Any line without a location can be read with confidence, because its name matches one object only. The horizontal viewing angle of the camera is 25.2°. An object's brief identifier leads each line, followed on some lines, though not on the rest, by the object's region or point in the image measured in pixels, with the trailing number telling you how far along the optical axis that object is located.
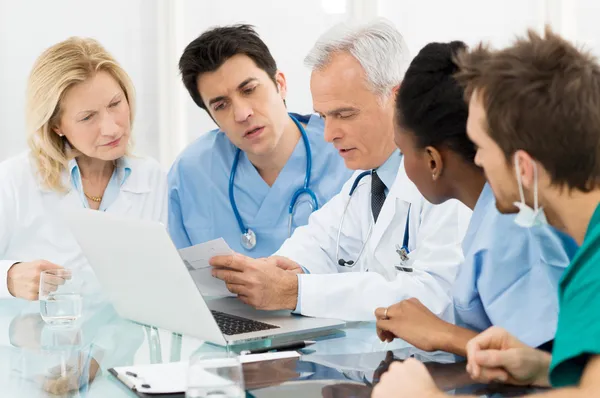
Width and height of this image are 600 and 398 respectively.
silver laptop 2.19
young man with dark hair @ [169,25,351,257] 2.90
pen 2.17
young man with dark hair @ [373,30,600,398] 1.64
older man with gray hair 2.36
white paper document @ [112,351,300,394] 1.99
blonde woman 2.81
